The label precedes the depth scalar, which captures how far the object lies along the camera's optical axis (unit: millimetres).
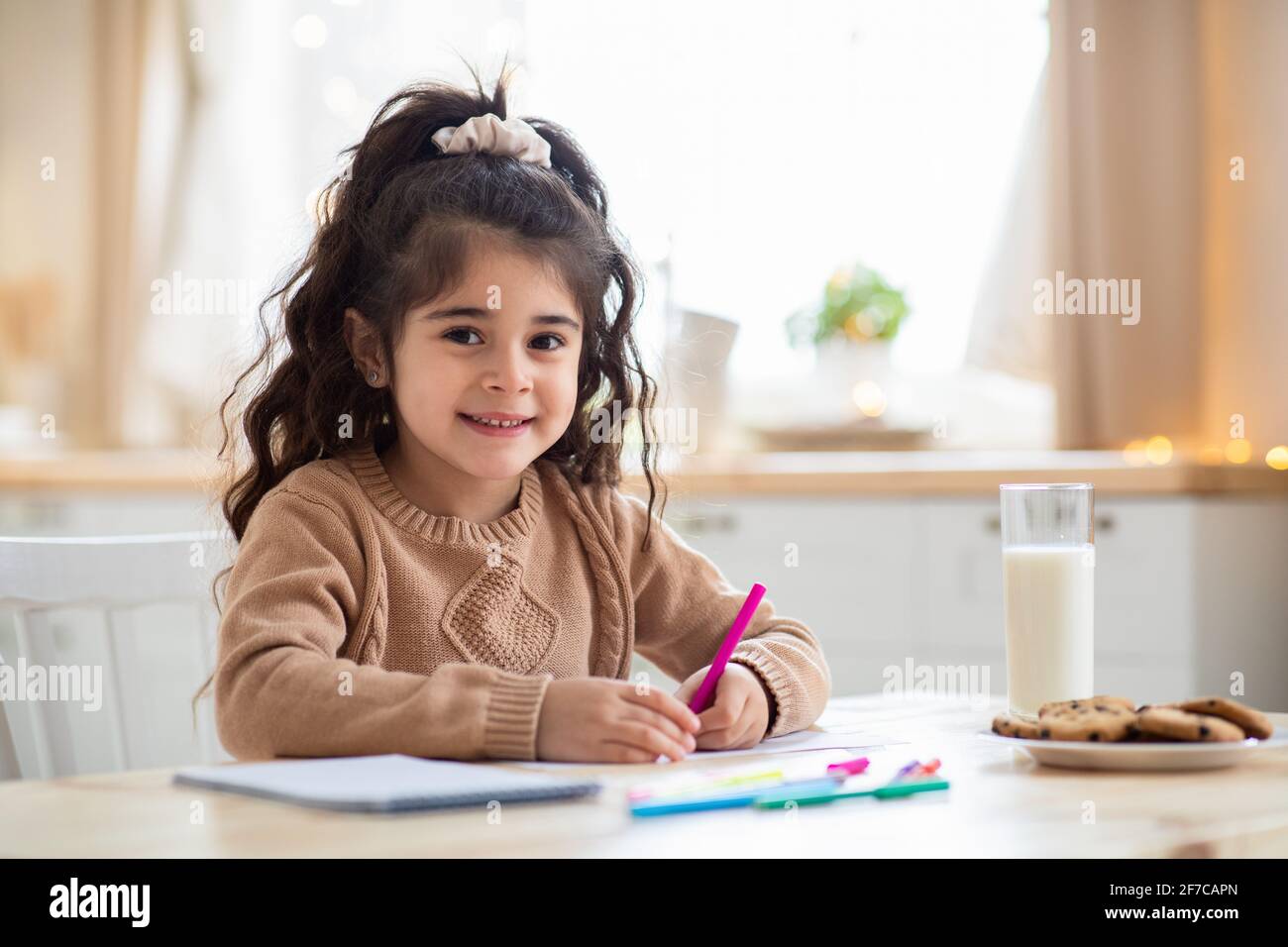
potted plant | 3023
